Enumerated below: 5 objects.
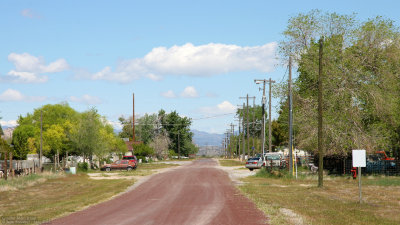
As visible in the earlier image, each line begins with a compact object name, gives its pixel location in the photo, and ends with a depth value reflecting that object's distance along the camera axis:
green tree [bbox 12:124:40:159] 84.12
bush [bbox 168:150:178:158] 158.88
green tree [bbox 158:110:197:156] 164.88
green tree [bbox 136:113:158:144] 160.49
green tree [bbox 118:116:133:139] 178.00
